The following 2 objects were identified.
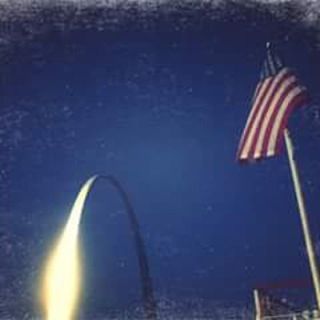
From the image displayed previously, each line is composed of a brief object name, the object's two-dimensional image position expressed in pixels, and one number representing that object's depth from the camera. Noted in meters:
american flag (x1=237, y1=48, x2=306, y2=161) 9.75
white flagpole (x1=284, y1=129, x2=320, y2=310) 7.72
